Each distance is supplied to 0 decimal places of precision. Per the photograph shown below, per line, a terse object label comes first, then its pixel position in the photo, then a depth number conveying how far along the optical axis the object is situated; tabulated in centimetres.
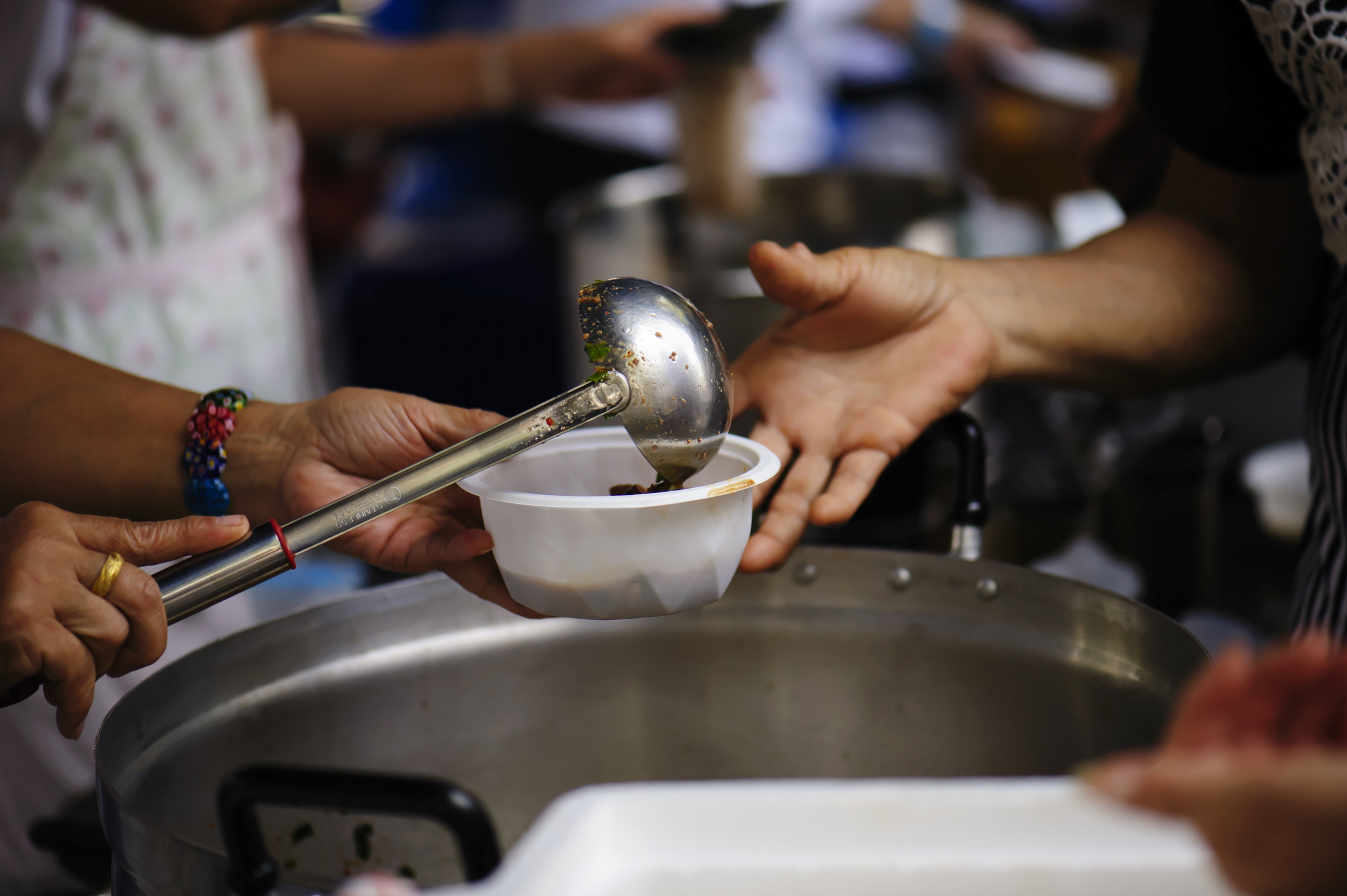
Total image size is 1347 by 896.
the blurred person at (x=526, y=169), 284
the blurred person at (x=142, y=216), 155
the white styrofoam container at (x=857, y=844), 103
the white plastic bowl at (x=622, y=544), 119
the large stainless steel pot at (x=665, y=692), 124
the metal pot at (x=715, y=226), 161
